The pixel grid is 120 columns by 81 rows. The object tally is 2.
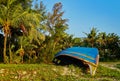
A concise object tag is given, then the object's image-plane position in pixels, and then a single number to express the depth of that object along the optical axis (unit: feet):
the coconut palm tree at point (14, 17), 24.74
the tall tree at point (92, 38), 41.95
